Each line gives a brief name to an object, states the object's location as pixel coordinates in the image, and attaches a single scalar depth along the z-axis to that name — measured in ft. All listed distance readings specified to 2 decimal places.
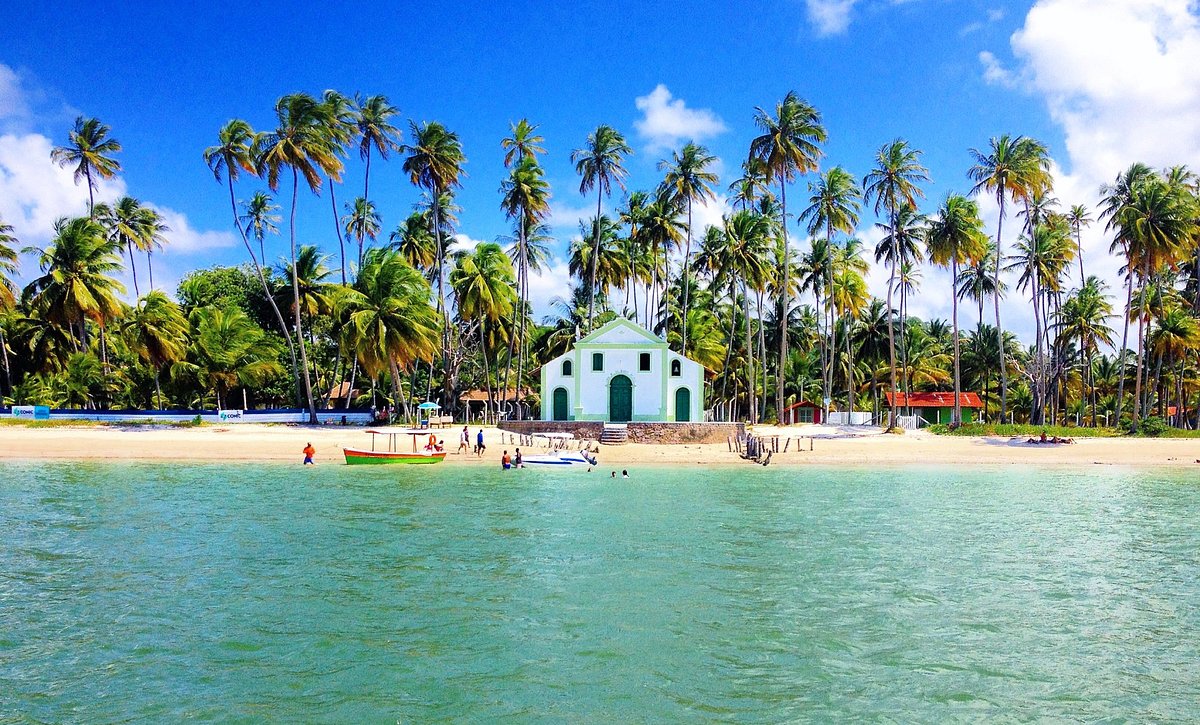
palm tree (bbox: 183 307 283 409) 164.76
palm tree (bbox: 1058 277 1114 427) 173.17
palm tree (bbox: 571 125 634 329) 176.65
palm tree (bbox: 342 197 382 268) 198.90
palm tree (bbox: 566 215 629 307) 191.42
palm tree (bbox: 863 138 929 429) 153.79
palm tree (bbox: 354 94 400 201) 171.73
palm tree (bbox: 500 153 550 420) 173.37
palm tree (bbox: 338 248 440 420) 148.15
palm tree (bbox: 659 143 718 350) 180.04
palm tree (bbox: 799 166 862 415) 169.99
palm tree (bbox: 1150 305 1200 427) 153.69
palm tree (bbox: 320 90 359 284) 157.30
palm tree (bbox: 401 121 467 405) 171.73
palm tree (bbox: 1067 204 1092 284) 192.95
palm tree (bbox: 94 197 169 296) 187.93
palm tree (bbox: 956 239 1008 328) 178.29
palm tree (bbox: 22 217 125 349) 151.23
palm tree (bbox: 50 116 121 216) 181.78
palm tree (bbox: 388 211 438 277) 194.18
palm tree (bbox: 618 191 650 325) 184.55
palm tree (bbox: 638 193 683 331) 180.86
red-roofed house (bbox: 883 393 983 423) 216.54
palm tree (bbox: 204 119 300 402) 152.15
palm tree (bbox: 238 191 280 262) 185.57
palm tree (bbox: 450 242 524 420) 168.45
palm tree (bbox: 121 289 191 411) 155.02
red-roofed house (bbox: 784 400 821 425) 216.33
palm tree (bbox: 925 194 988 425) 150.30
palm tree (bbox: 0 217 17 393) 161.89
